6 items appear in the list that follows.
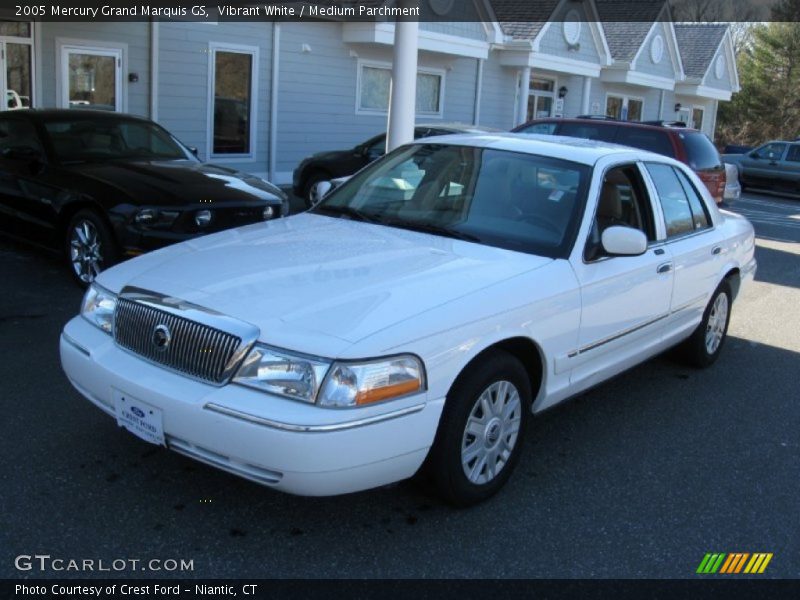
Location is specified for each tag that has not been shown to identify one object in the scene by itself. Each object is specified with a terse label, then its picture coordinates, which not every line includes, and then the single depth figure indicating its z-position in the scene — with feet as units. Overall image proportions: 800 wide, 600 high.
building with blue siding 41.52
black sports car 22.85
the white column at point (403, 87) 29.14
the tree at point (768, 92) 141.69
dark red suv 39.24
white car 10.45
